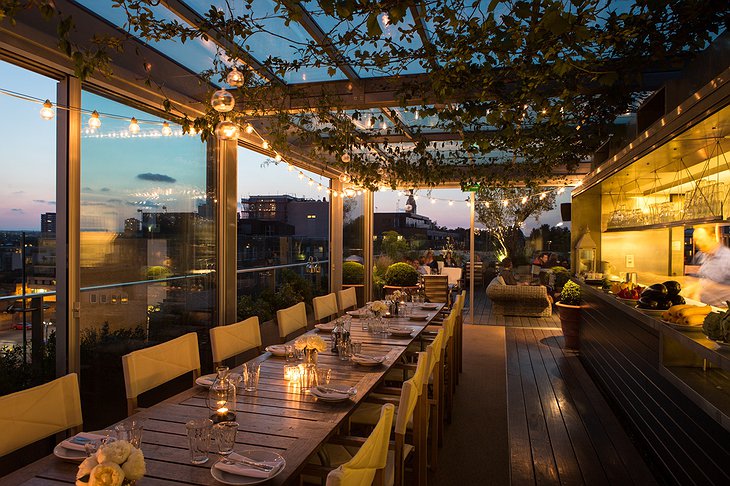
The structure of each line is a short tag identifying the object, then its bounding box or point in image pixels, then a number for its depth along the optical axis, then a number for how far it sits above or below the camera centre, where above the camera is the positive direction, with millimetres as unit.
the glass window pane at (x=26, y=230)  3078 +83
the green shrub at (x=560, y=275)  10453 -707
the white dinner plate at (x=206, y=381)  2740 -793
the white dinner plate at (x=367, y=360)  3256 -804
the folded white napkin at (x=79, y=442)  1877 -799
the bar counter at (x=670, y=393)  2537 -1037
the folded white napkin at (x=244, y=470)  1729 -828
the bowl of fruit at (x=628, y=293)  4418 -485
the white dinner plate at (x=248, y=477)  1702 -836
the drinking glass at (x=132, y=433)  1840 -733
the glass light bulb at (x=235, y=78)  2906 +1002
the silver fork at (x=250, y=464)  1785 -829
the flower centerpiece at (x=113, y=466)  1376 -659
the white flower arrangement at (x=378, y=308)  4668 -639
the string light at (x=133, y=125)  3719 +911
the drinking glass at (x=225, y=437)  1916 -776
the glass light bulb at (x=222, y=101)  2570 +759
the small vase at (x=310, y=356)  3096 -730
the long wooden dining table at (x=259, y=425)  1749 -845
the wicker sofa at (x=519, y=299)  10141 -1201
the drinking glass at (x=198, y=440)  1843 -757
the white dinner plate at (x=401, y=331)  4391 -821
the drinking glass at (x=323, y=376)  2816 -791
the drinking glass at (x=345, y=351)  3462 -782
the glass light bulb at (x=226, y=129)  2848 +678
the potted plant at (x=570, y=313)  7127 -1039
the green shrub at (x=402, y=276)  10266 -708
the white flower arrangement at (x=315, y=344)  3109 -659
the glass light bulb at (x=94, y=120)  3353 +862
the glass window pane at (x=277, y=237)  6258 +85
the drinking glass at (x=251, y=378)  2742 -774
